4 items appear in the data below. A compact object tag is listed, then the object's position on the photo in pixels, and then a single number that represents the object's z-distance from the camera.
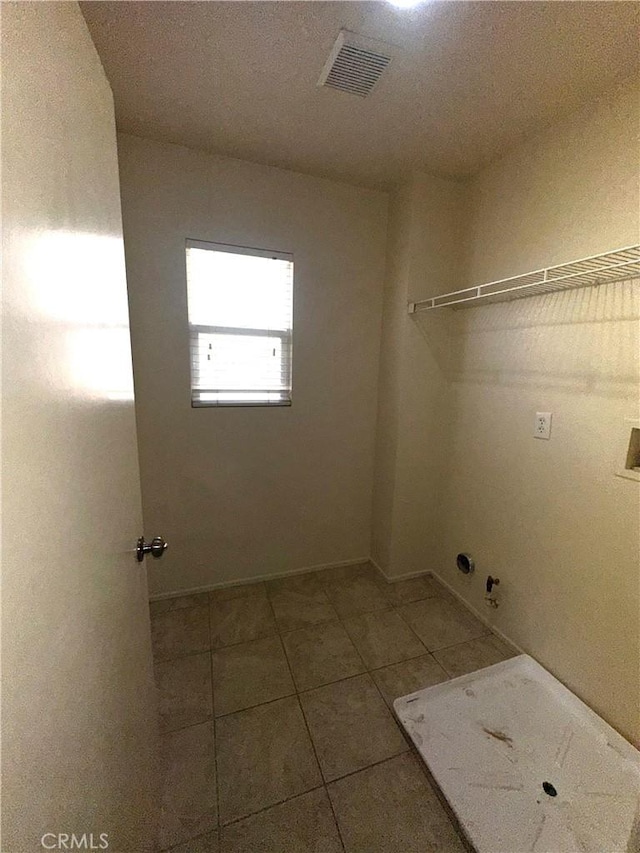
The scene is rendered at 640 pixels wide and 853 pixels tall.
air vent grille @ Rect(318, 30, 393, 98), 1.16
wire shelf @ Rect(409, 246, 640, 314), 1.17
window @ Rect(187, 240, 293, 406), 1.93
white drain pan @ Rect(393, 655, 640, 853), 1.04
